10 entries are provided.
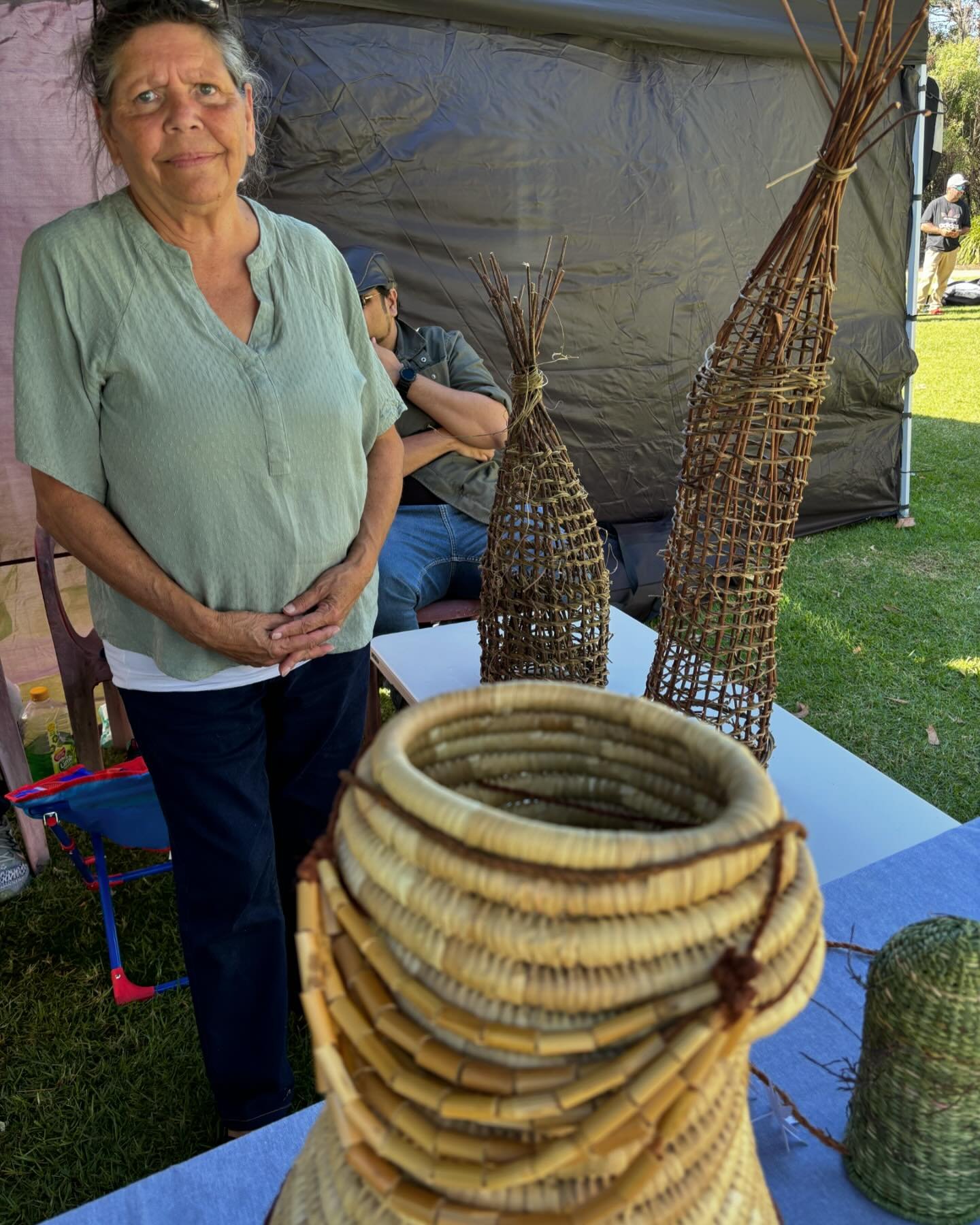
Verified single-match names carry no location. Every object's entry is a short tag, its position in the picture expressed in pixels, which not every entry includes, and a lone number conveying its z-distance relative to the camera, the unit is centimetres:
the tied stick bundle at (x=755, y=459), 128
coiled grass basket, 44
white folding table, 152
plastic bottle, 298
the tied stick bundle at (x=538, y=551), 169
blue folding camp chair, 211
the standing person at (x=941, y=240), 1220
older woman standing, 128
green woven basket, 79
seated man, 295
